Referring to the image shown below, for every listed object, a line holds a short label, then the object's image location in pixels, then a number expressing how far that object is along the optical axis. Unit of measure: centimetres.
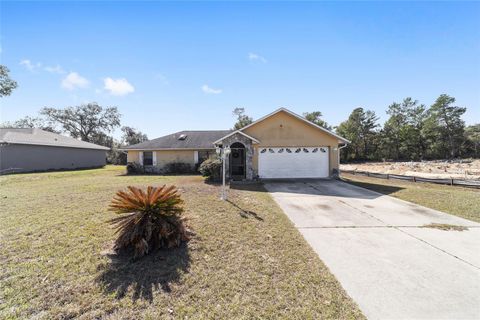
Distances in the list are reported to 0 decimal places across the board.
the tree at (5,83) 1788
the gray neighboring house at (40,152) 1903
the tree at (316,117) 3904
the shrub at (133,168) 1925
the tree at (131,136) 4394
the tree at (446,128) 4438
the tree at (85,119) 4084
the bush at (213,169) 1366
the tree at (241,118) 4041
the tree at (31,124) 4134
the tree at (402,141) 4519
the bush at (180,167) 1934
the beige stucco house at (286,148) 1443
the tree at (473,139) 4417
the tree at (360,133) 4456
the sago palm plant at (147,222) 403
